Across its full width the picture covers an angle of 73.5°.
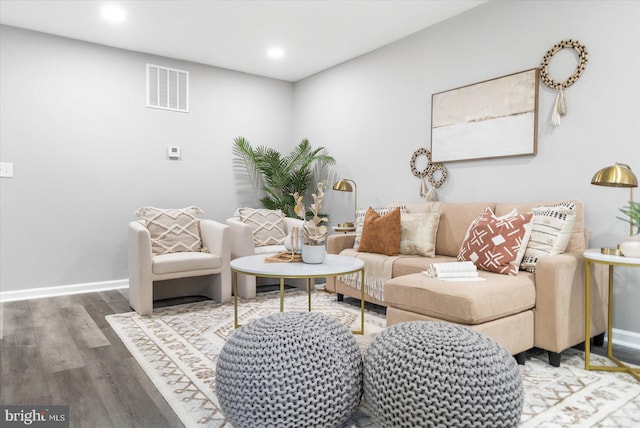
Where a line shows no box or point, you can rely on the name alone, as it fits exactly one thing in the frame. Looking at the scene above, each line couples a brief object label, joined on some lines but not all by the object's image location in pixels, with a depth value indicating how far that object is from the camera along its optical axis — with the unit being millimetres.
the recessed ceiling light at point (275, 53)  4539
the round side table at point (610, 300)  2154
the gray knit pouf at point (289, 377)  1524
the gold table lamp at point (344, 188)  4379
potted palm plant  5195
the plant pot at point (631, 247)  2199
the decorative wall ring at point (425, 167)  3961
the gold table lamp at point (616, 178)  2262
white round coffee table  2377
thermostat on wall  4785
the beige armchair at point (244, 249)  3943
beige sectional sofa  2217
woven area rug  1805
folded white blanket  2475
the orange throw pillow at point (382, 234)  3422
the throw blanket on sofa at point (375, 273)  3236
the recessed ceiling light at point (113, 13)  3547
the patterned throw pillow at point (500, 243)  2598
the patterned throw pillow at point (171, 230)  3842
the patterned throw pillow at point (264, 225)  4344
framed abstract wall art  3184
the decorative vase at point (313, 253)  2678
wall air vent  4688
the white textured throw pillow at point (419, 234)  3348
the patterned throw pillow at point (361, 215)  3728
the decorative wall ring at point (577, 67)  2875
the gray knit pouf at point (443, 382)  1418
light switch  3900
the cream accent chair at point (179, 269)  3400
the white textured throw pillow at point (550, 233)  2576
